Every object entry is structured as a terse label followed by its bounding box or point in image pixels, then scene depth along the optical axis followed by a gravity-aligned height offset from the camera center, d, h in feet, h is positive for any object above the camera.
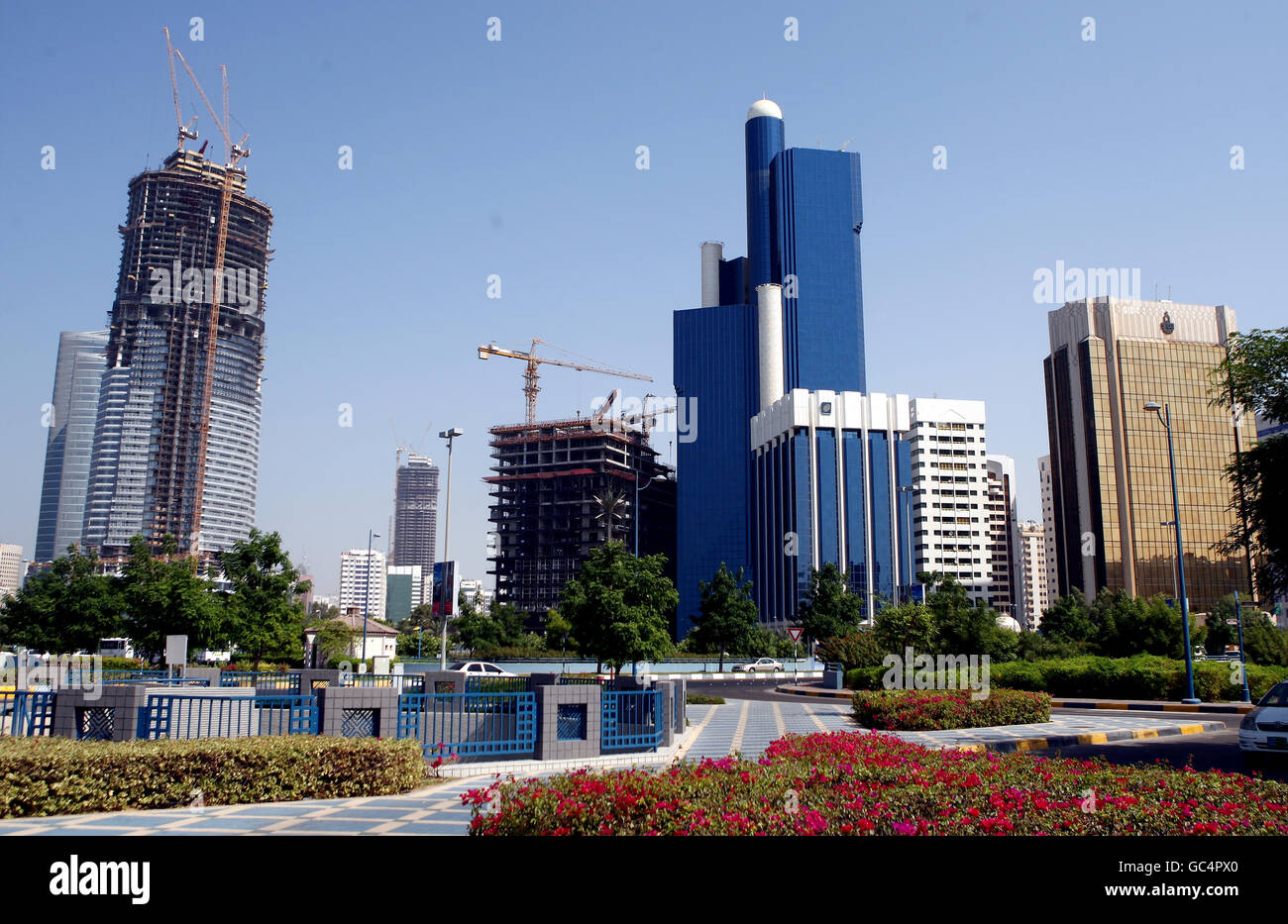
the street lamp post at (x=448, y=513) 116.26 +13.74
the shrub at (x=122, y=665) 143.40 -7.48
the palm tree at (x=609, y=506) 442.50 +54.32
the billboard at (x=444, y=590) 120.78 +3.76
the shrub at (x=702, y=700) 107.76 -9.50
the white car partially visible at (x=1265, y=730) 44.75 -5.39
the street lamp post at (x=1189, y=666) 85.84 -4.24
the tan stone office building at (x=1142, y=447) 382.01 +73.24
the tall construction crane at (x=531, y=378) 552.41 +144.93
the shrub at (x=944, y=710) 68.28 -6.80
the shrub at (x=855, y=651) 117.60 -4.19
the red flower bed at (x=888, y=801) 21.93 -4.78
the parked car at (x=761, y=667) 203.41 -10.59
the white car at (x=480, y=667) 134.00 -7.44
